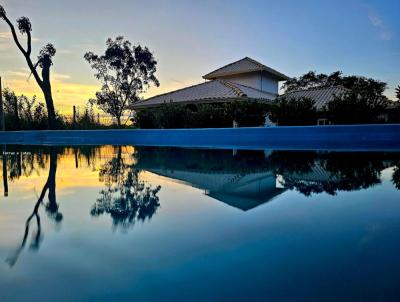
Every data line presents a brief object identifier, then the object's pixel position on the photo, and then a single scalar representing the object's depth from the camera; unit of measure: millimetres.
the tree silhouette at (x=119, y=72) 18484
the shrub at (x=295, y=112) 8711
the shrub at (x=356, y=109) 8070
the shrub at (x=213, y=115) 8938
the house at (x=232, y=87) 13205
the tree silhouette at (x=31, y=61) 11891
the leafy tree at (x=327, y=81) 24141
